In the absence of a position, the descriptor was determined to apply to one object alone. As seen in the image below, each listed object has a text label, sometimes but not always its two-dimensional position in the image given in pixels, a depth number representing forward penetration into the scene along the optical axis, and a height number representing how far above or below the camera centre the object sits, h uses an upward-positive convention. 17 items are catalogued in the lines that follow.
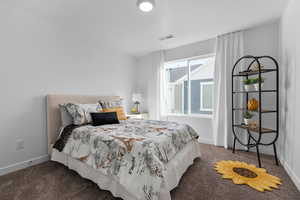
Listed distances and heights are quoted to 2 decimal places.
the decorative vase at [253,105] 2.33 -0.12
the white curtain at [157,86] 3.91 +0.38
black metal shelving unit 2.43 -0.24
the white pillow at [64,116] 2.32 -0.31
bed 1.24 -0.69
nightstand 3.66 -0.49
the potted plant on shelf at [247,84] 2.36 +0.27
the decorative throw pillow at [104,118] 2.29 -0.36
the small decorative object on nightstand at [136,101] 4.04 -0.08
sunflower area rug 1.66 -1.08
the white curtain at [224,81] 2.82 +0.40
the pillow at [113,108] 2.77 -0.20
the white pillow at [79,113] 2.24 -0.25
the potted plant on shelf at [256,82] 2.24 +0.29
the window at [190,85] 3.40 +0.36
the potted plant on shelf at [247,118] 2.40 -0.36
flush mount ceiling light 1.74 +1.27
